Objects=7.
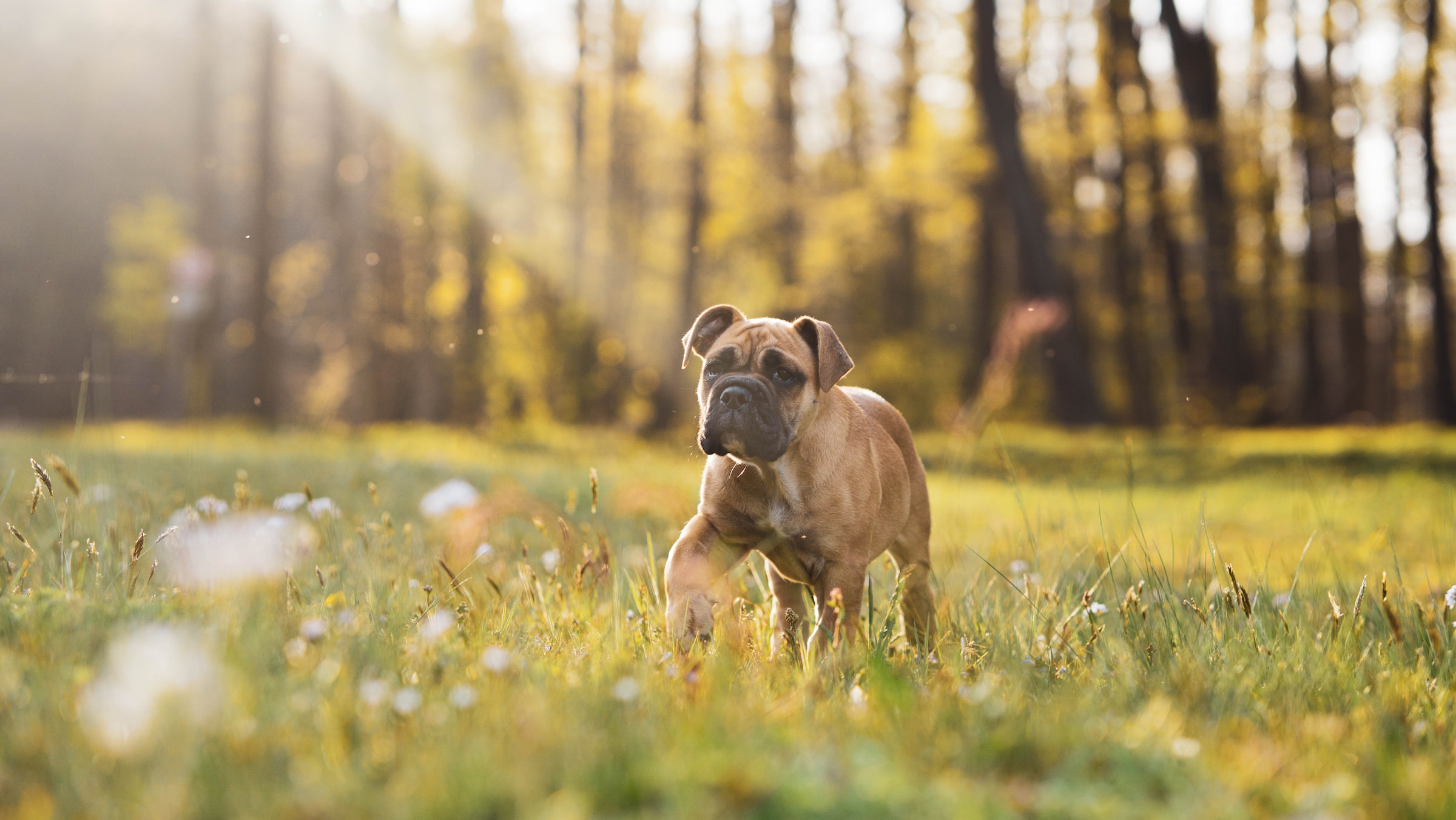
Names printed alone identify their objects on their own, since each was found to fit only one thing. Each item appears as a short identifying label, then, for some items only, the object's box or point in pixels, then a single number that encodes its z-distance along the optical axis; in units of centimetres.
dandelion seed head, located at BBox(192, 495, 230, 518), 440
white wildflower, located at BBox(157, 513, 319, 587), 349
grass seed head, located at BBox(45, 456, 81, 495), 326
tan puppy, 365
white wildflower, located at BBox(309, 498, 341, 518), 464
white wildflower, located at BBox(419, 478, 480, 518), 555
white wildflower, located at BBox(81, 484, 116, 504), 482
